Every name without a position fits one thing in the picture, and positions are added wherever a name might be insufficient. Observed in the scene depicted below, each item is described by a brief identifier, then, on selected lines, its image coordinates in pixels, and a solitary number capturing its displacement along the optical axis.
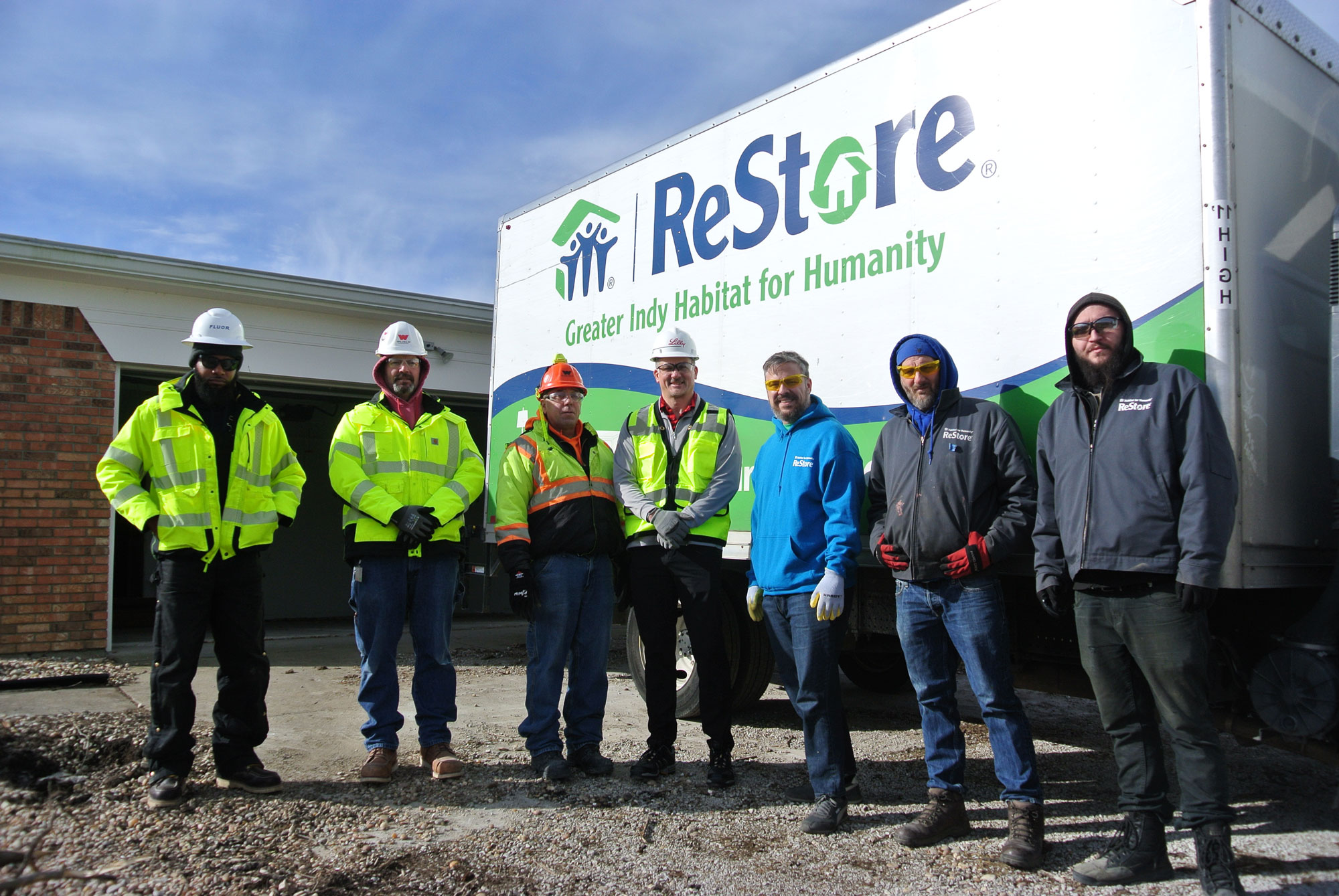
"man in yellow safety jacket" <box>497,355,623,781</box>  4.26
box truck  3.25
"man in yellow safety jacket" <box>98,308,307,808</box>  3.86
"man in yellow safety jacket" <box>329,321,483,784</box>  4.16
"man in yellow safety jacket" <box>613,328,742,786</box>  4.21
